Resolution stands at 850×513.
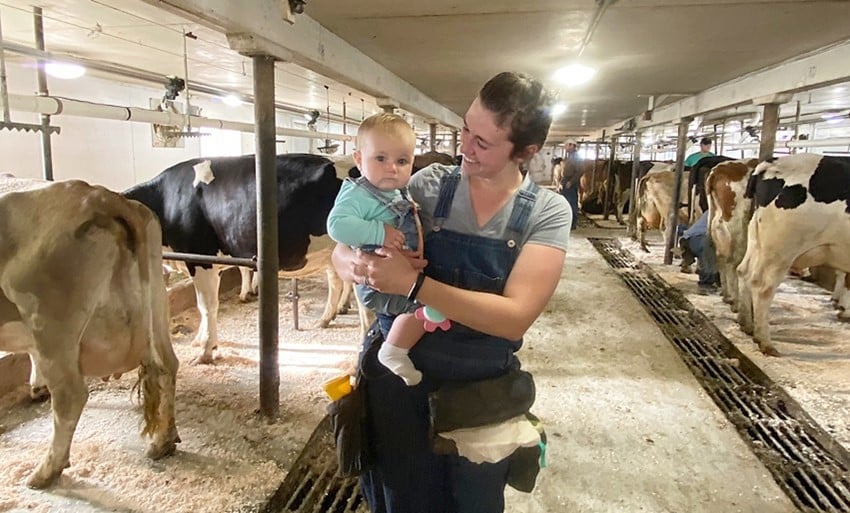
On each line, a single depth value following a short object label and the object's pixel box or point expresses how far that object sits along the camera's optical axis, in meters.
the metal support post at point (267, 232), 2.96
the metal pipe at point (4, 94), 3.04
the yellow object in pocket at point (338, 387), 1.50
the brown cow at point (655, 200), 8.81
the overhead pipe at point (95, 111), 3.32
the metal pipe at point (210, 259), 3.22
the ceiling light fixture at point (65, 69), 4.29
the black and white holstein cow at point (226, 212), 3.98
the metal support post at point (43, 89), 3.50
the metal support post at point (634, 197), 10.39
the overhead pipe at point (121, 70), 3.39
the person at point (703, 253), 6.36
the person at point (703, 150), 9.66
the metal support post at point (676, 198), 7.77
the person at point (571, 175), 10.69
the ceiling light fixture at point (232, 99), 7.30
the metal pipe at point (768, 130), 5.45
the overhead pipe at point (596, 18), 3.04
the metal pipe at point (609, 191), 13.34
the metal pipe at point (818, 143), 7.13
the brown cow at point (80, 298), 2.36
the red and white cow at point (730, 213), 5.59
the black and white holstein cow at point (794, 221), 4.32
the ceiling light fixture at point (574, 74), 4.98
